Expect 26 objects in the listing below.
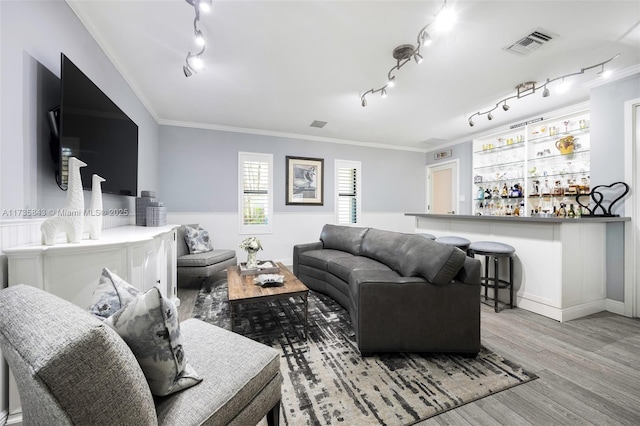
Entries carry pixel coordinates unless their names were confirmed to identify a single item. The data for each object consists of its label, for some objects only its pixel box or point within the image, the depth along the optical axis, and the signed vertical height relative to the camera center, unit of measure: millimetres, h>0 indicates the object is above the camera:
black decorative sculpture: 2848 +195
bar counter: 2600 -521
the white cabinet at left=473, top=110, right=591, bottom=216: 3846 +796
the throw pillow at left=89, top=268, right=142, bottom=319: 927 -320
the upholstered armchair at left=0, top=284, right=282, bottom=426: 538 -378
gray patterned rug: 1434 -1108
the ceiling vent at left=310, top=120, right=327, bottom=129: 4535 +1597
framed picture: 5168 +646
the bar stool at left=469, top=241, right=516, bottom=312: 2756 -443
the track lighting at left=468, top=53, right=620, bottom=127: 2783 +1591
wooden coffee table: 2092 -690
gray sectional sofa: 1921 -727
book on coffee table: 2764 -635
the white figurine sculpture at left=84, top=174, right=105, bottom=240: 1604 -25
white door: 5773 +592
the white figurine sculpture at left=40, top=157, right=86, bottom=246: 1378 -35
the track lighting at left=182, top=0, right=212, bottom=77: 1689 +1415
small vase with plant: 2908 -421
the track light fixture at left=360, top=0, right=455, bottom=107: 1898 +1521
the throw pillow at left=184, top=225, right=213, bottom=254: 3793 -432
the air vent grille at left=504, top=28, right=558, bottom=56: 2268 +1589
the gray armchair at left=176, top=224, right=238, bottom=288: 3381 -711
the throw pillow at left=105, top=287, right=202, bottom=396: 796 -401
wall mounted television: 1631 +585
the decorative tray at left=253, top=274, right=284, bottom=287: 2350 -635
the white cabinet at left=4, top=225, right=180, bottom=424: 1262 -303
